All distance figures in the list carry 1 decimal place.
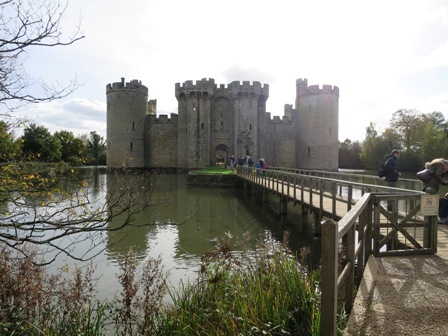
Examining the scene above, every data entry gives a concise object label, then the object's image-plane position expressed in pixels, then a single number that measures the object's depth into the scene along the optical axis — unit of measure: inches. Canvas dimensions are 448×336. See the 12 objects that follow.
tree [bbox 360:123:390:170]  1683.1
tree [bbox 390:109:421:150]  1654.8
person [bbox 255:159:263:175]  683.3
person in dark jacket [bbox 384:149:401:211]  341.7
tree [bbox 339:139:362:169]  2345.8
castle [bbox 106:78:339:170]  1368.1
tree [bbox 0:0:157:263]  158.9
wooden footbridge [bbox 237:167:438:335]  96.4
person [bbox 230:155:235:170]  1198.3
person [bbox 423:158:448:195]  263.4
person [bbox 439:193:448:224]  275.3
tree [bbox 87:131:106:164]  2151.7
